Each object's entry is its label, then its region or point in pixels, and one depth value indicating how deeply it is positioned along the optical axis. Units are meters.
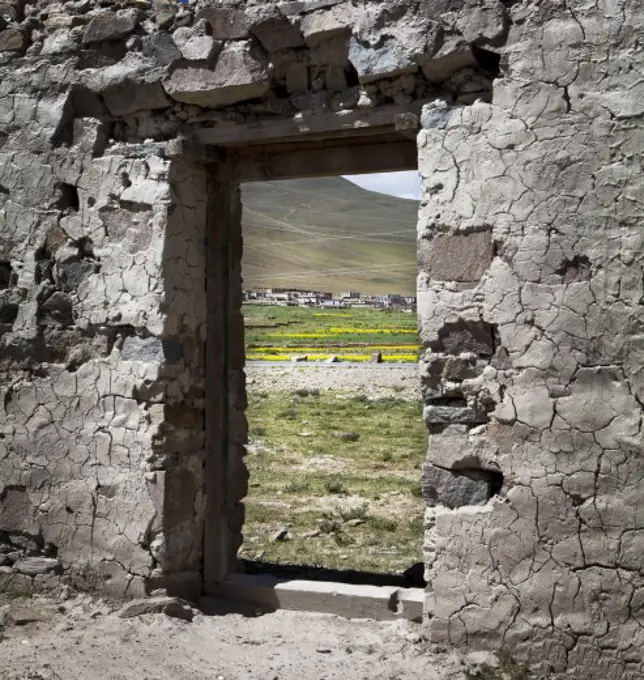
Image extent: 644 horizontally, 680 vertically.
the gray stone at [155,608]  4.31
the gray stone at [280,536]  6.10
